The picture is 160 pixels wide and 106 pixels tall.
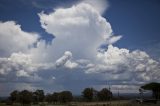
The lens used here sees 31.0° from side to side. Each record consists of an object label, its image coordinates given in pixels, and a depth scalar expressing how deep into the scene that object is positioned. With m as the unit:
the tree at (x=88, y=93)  162.62
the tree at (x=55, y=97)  169.62
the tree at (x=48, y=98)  173.88
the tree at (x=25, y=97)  148.50
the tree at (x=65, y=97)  163.00
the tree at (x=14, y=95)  165.10
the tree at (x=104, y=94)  164.88
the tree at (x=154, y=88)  117.44
